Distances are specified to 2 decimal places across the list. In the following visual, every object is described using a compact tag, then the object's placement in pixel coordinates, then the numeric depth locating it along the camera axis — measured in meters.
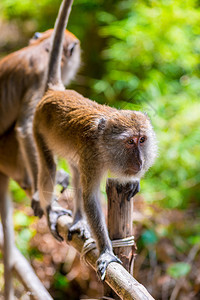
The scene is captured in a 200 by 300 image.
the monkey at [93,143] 2.81
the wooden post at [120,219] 2.87
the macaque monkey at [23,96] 4.44
